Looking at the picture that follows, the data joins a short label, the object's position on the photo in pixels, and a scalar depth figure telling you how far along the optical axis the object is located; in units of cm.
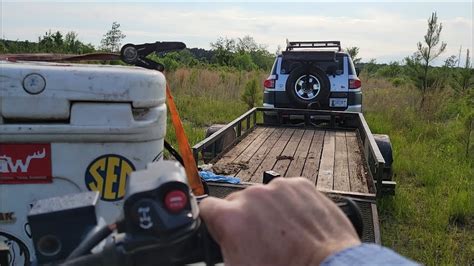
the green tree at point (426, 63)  1262
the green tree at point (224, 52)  3512
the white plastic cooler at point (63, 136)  148
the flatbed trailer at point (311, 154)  324
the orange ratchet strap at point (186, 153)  211
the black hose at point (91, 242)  86
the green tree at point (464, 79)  1375
